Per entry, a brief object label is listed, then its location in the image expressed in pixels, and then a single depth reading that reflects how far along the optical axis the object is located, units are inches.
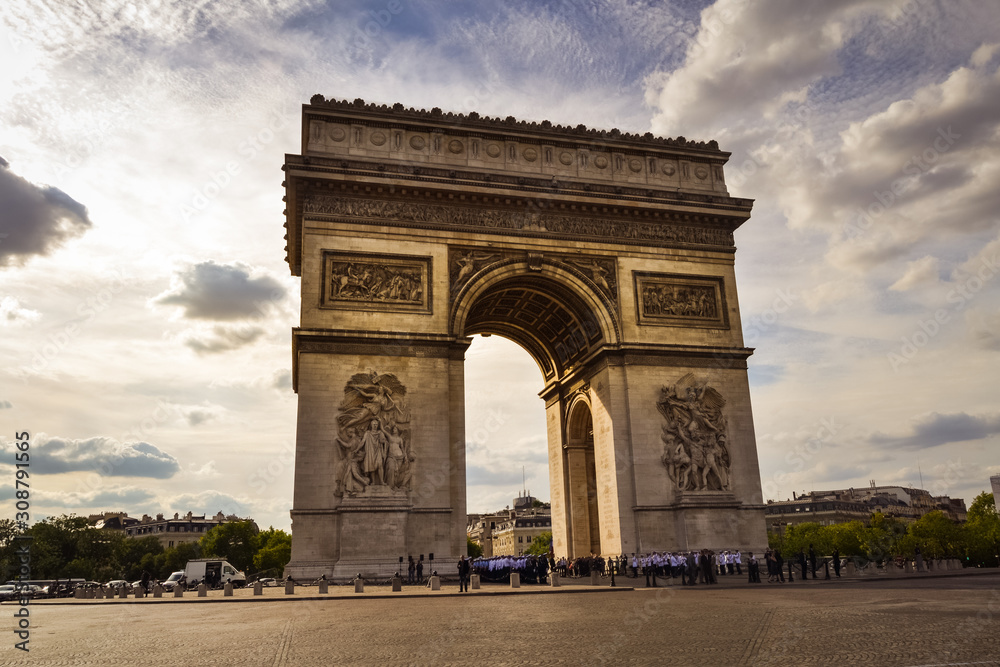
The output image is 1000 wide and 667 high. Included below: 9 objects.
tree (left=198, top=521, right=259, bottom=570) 3799.2
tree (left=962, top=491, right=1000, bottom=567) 2487.7
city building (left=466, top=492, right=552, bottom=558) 5049.2
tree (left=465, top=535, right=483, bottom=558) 4743.4
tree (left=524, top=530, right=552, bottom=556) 4348.9
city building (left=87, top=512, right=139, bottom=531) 4867.1
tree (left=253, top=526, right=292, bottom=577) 3472.0
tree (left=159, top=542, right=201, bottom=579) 3774.6
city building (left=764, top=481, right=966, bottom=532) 4493.1
